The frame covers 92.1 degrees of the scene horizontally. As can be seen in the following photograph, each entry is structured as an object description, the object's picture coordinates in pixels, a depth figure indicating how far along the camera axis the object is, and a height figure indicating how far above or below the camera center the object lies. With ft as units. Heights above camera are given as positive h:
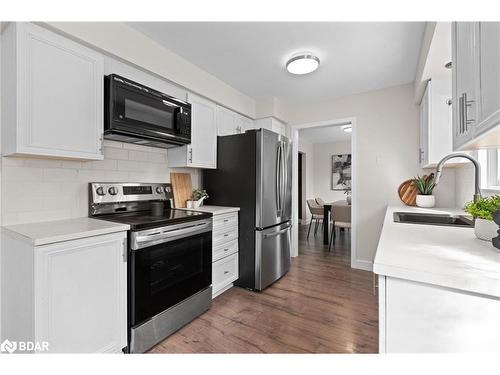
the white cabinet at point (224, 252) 7.91 -2.26
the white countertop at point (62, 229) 4.07 -0.83
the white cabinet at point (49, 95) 4.58 +1.90
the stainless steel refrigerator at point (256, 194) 8.55 -0.26
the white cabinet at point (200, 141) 8.32 +1.66
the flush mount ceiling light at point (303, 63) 7.77 +4.10
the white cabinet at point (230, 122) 9.85 +2.85
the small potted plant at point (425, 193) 8.83 -0.22
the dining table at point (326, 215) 14.58 -1.75
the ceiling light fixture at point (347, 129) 17.52 +4.36
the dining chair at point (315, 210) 17.16 -1.65
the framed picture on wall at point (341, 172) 23.64 +1.50
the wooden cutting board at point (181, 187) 8.66 -0.02
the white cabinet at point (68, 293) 4.04 -1.98
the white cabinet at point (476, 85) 2.57 +1.29
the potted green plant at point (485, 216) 3.42 -0.42
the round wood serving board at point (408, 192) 9.69 -0.21
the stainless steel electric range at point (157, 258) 5.29 -1.79
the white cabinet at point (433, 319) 2.27 -1.34
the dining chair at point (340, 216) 14.07 -1.72
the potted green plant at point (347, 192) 22.30 -0.47
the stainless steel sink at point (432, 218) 5.96 -0.85
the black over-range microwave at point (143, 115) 5.89 +1.96
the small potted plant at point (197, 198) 8.75 -0.43
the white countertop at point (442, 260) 2.27 -0.82
